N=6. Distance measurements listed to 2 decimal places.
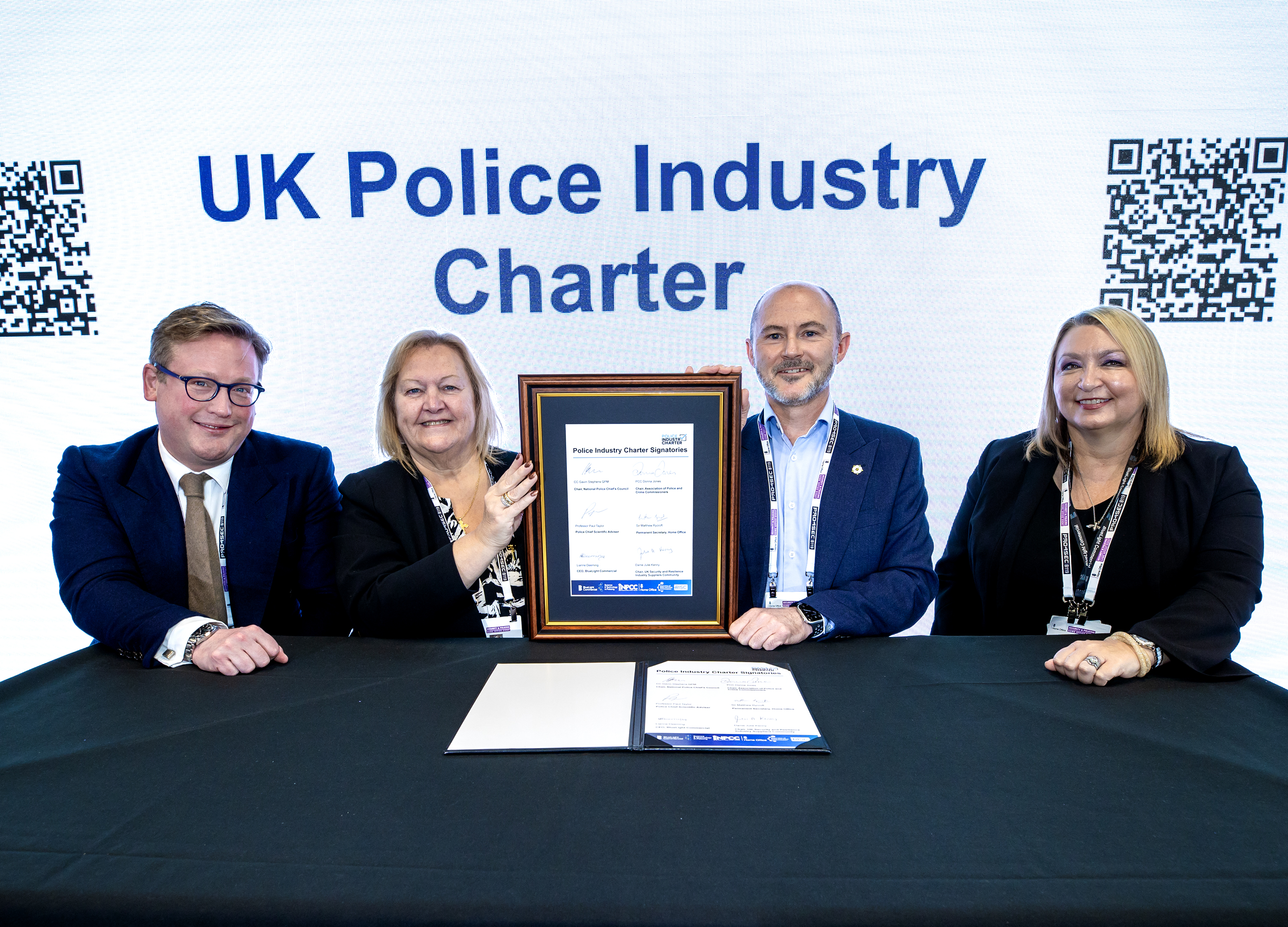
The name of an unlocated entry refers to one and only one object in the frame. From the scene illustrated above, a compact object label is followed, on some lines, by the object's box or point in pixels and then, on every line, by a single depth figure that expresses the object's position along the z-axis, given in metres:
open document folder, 1.30
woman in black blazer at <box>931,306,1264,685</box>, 2.08
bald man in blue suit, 2.23
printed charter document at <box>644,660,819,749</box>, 1.31
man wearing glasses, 2.10
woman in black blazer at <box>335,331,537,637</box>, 1.90
